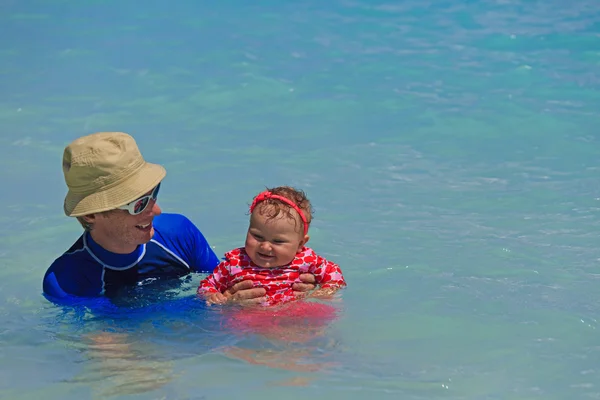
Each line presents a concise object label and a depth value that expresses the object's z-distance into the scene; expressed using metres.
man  9.46
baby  10.12
